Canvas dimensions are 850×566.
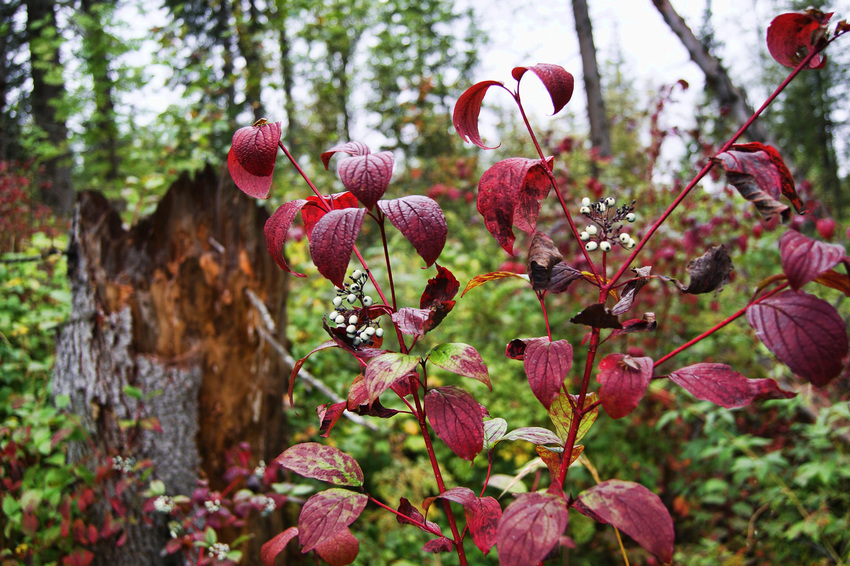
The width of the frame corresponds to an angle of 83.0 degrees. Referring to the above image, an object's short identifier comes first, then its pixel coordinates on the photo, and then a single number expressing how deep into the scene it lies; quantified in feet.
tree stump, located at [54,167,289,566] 6.07
